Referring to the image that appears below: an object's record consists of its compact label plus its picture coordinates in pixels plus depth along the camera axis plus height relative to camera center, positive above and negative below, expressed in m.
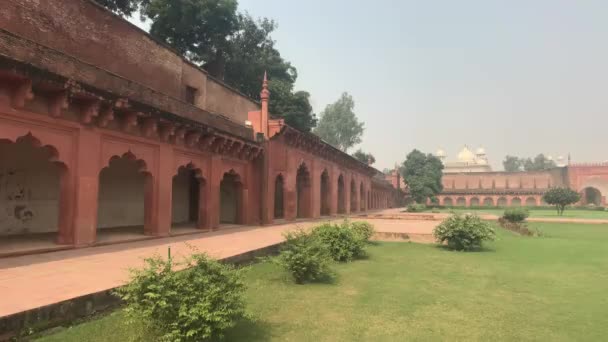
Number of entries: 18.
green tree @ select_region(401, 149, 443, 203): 50.88 +3.33
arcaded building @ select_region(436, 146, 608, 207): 58.97 +2.54
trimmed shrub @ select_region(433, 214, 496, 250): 10.73 -0.80
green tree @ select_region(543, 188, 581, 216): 33.22 +0.43
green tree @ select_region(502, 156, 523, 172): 101.31 +9.23
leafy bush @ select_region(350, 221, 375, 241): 10.61 -0.73
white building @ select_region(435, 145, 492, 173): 75.88 +7.07
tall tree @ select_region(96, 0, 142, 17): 26.86 +12.81
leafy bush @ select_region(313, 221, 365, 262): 9.09 -0.88
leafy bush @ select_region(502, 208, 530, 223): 20.50 -0.66
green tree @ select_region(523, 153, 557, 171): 90.62 +8.50
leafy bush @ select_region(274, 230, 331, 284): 6.75 -0.97
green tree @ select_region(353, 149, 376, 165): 43.84 +5.10
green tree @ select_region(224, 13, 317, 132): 33.00 +10.79
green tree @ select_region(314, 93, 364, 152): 61.91 +11.15
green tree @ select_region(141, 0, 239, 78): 28.14 +12.23
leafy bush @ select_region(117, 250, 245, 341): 3.64 -0.92
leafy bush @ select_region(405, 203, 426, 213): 38.70 -0.72
